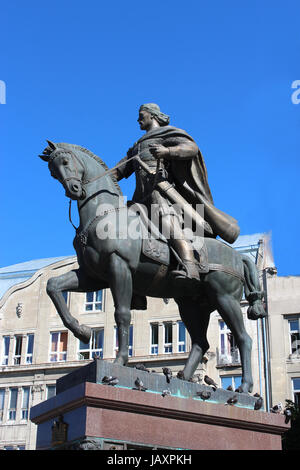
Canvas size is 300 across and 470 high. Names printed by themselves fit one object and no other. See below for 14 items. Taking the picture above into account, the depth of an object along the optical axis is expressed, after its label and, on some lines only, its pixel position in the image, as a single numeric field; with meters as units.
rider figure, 11.38
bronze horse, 10.43
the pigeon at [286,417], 11.15
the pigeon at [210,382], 11.24
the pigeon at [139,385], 9.58
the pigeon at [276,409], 11.19
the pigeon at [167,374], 10.11
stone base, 8.98
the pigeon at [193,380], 10.78
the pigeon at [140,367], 10.25
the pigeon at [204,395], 10.29
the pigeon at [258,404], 10.94
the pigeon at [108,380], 9.23
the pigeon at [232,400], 10.57
